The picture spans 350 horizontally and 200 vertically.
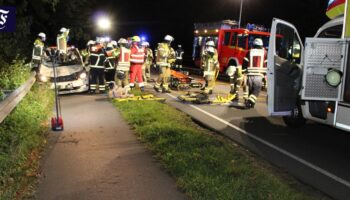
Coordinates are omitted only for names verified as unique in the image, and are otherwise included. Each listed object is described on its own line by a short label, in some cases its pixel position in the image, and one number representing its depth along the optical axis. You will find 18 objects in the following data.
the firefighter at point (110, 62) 15.47
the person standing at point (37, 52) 16.12
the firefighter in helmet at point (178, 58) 25.11
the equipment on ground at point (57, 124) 8.81
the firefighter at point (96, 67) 14.70
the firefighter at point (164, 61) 15.63
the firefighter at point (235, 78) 13.44
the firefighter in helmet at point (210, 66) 13.50
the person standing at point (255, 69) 11.71
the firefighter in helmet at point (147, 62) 19.34
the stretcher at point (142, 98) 12.99
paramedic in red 14.38
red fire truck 21.31
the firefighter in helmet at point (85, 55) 19.45
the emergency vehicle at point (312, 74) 7.03
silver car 14.16
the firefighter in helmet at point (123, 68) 14.04
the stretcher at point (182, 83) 16.59
